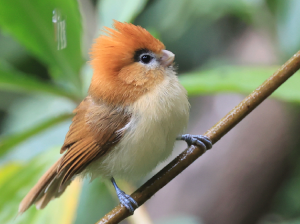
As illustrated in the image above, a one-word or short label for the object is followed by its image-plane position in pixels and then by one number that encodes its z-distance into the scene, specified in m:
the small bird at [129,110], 2.40
